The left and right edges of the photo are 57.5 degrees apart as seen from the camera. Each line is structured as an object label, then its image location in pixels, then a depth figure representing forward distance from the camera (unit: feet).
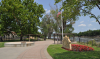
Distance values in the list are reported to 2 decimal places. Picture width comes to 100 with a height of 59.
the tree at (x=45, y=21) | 173.54
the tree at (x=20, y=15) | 87.45
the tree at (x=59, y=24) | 124.04
